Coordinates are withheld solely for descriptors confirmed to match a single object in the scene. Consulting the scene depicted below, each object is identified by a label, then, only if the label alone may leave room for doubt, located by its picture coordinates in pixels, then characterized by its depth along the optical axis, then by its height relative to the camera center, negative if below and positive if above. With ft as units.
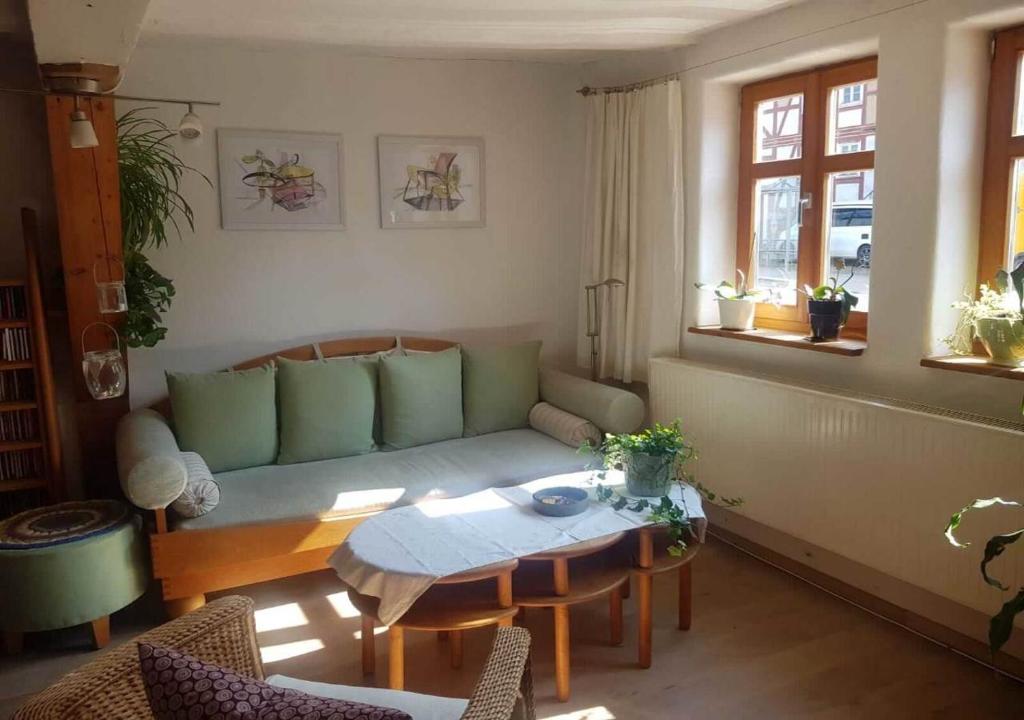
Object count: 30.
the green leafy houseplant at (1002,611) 7.29 -3.42
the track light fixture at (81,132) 9.71 +1.36
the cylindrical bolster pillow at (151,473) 10.21 -2.79
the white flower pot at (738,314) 13.19 -1.32
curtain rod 10.44 +2.63
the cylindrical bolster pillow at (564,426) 13.43 -3.16
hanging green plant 11.94 +0.56
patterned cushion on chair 4.12 -2.29
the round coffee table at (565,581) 8.89 -3.88
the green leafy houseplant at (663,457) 9.41 -2.84
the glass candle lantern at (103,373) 9.93 -1.50
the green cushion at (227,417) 12.25 -2.57
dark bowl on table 9.61 -3.15
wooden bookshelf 11.32 -1.99
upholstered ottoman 9.84 -3.90
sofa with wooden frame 10.35 -3.83
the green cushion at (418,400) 13.70 -2.67
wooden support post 11.23 +0.55
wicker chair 5.18 -2.87
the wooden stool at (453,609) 8.42 -3.85
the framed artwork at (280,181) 13.69 +1.05
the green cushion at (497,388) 14.40 -2.63
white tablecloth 8.29 -3.26
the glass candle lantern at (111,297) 10.34 -0.61
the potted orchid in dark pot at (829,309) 11.55 -1.12
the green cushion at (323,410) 12.94 -2.65
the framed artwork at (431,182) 14.88 +1.05
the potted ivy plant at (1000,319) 9.27 -1.08
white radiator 9.07 -3.05
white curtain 13.93 +0.22
